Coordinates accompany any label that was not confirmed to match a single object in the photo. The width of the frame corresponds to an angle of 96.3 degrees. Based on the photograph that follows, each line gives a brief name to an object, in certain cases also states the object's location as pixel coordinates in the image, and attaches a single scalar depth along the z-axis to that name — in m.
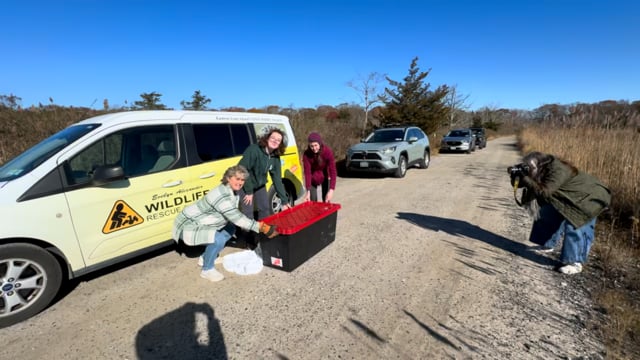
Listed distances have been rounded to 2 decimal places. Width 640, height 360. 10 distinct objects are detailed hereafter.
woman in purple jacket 4.72
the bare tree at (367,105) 23.68
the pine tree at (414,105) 22.08
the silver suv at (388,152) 9.66
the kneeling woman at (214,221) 3.11
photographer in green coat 3.36
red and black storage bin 3.35
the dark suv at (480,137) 24.30
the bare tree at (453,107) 36.17
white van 2.54
